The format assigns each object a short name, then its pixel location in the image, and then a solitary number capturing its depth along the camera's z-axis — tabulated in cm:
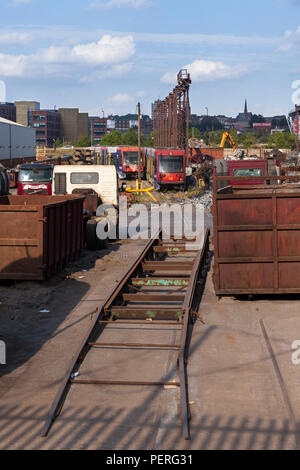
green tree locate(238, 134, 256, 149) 13338
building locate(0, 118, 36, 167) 7144
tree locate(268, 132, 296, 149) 12738
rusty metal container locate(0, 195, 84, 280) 1371
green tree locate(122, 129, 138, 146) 15325
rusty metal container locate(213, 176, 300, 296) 1227
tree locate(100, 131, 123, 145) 15325
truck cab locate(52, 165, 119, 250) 2070
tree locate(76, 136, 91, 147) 17138
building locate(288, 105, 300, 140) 11461
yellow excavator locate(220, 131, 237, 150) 8674
